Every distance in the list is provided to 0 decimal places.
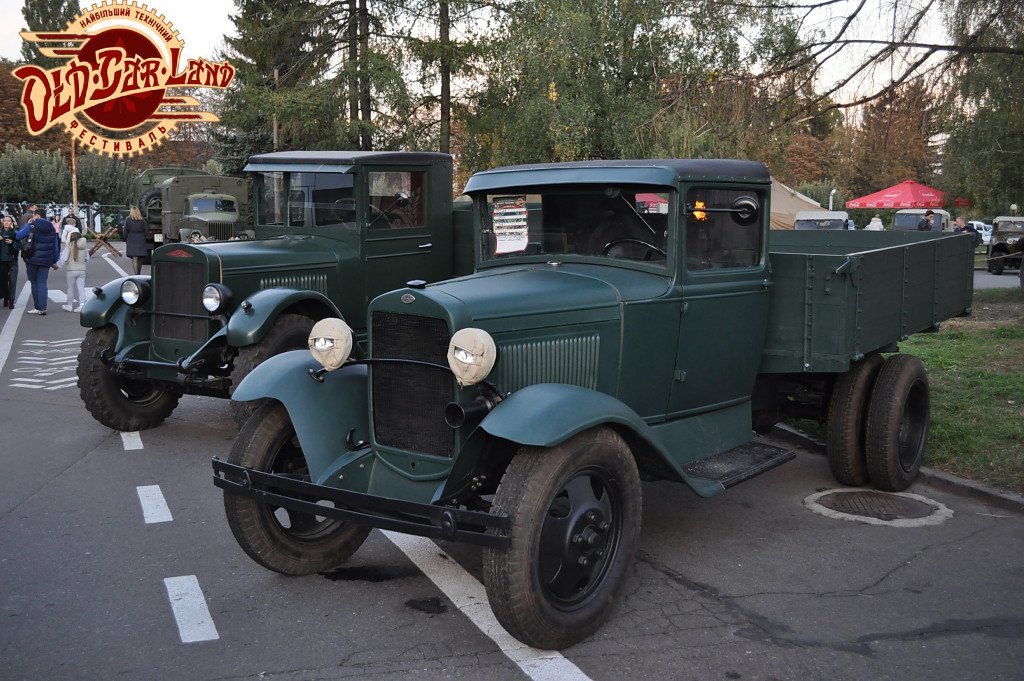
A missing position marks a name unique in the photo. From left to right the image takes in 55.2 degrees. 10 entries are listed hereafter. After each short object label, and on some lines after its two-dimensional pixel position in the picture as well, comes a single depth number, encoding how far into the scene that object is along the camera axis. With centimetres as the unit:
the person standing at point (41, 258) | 1572
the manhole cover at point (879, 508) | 593
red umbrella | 3133
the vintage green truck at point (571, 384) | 421
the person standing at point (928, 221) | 2628
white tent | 2772
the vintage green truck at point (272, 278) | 775
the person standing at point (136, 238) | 1853
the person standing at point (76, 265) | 1573
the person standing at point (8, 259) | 1647
